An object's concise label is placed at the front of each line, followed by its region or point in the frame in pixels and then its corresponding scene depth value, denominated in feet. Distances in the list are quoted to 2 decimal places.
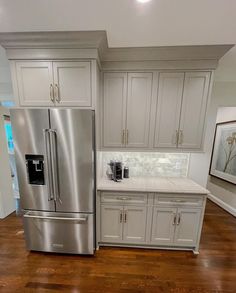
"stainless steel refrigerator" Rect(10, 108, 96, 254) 5.29
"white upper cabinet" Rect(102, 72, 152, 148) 6.38
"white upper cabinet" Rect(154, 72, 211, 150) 6.21
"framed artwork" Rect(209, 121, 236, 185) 10.21
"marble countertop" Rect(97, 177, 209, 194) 6.19
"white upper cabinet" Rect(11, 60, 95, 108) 5.41
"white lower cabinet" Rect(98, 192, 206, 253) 6.29
